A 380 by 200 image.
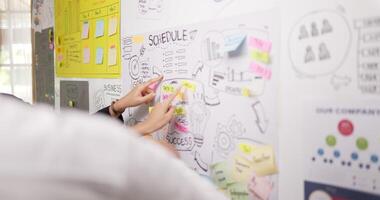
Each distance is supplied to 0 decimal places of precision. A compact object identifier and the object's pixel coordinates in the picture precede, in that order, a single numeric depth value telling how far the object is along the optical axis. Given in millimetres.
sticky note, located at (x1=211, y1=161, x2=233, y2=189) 1131
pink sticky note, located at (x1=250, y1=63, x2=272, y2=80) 982
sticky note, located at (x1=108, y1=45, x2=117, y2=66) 1602
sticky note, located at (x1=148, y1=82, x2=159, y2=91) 1377
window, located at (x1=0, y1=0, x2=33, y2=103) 3244
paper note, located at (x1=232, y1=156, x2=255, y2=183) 1066
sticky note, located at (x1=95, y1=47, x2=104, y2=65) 1695
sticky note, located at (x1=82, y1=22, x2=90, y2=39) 1809
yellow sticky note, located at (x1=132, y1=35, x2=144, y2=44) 1430
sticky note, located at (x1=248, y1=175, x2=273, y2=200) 1020
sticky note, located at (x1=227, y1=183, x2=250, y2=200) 1086
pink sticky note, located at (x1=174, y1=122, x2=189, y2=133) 1265
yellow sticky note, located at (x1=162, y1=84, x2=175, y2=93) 1302
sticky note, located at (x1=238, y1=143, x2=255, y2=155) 1056
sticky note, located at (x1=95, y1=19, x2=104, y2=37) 1675
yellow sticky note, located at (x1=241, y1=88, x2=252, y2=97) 1038
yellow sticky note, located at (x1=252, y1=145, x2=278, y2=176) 999
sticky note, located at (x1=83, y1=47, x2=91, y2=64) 1815
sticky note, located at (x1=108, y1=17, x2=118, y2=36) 1578
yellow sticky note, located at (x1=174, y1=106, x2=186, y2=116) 1262
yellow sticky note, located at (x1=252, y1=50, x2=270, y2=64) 985
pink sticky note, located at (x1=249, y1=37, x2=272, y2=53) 981
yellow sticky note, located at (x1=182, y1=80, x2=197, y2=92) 1213
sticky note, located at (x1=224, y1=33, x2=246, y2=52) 1052
